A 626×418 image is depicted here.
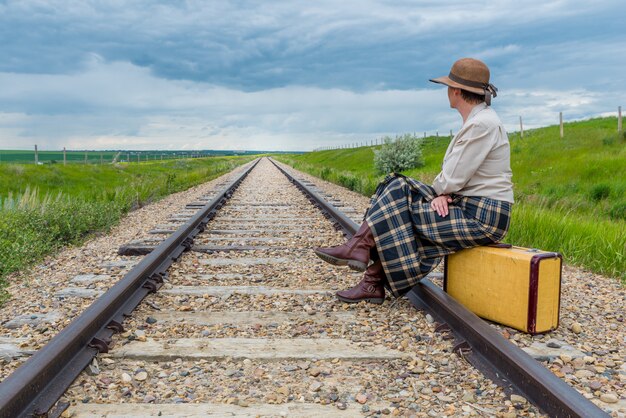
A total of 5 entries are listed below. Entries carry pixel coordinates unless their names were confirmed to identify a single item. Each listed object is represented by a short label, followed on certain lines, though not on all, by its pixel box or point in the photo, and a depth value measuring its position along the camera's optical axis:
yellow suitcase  2.98
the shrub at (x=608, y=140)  18.71
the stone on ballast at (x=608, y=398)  2.30
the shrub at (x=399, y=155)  22.59
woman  3.23
